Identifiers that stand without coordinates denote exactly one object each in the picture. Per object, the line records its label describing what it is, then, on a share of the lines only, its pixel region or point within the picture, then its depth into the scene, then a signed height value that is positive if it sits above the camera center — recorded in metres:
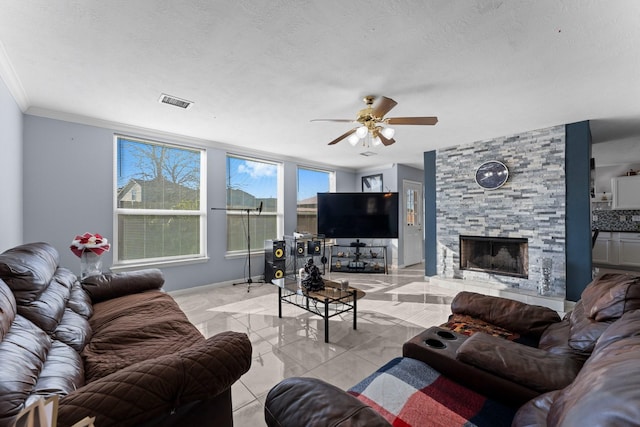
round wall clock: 4.16 +0.67
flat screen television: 5.60 +0.11
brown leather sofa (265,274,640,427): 0.65 -0.62
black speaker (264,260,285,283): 4.83 -0.90
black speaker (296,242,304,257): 5.20 -0.57
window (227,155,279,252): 4.79 +0.32
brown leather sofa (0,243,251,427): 0.91 -0.61
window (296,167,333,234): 5.92 +0.45
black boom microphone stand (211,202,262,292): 4.71 -0.41
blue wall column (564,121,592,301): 3.47 +0.11
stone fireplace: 3.72 +0.08
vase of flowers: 2.85 -0.32
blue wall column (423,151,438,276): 4.98 +0.05
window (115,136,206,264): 3.72 +0.26
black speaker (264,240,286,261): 4.83 -0.55
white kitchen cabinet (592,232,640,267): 5.77 -0.70
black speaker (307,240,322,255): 5.43 -0.56
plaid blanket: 1.08 -0.79
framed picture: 6.53 +0.86
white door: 6.33 -0.09
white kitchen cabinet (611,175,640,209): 5.78 +0.53
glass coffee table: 2.68 -0.78
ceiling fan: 2.53 +0.94
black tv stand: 5.80 -0.90
